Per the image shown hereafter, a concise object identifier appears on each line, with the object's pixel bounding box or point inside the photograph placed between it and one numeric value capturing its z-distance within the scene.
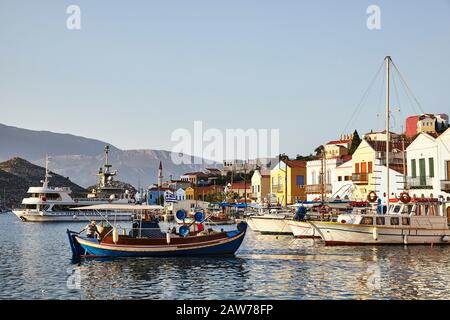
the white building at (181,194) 170.25
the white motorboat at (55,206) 121.50
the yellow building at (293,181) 96.88
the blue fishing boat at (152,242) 42.25
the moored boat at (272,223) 67.25
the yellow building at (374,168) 69.56
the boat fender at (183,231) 43.56
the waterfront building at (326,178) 82.56
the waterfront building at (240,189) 145.32
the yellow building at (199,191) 161.90
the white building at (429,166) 59.31
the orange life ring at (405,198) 51.31
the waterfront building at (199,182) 184.88
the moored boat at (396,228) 50.72
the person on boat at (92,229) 44.88
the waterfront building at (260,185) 117.88
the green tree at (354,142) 113.93
